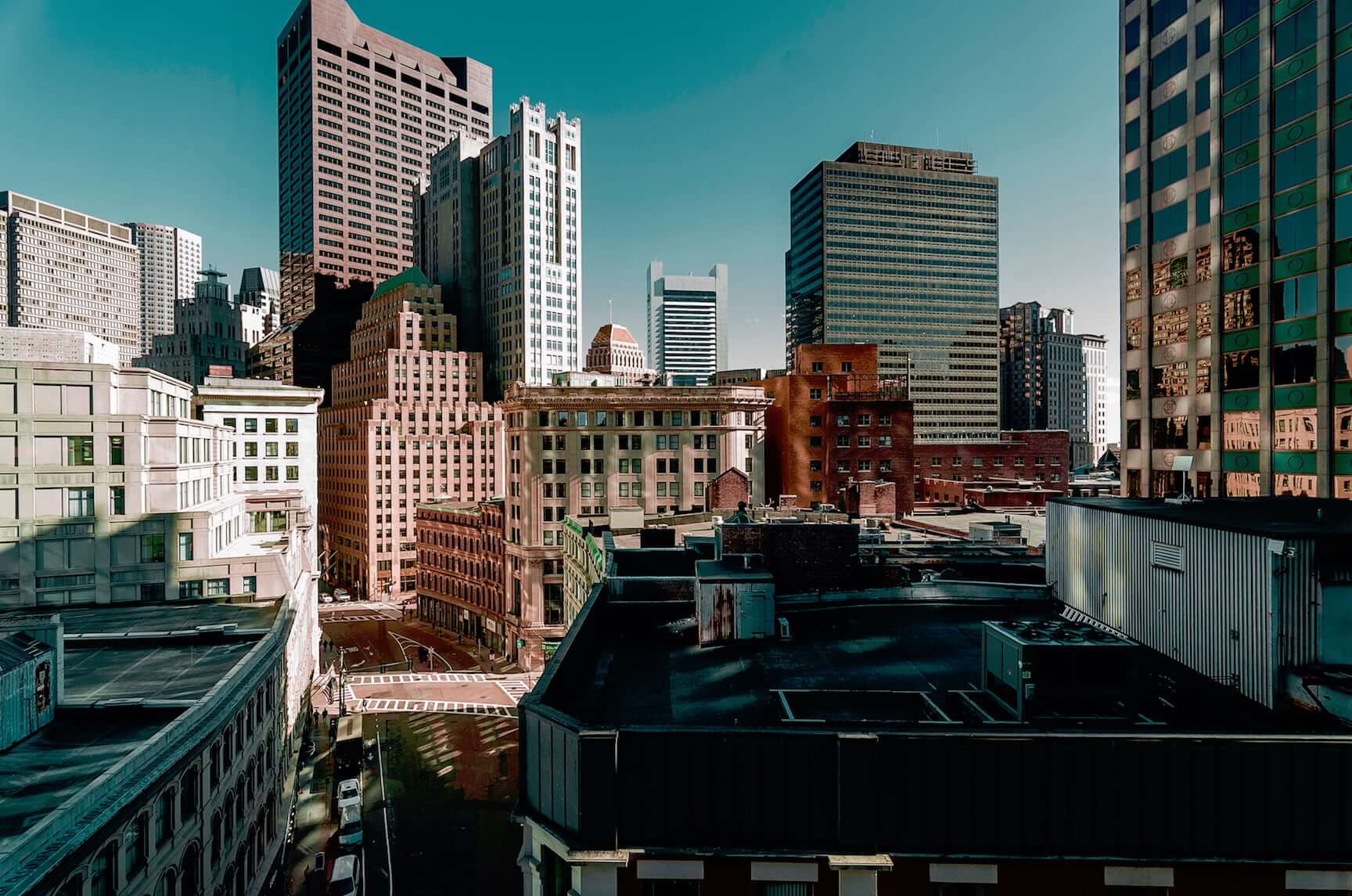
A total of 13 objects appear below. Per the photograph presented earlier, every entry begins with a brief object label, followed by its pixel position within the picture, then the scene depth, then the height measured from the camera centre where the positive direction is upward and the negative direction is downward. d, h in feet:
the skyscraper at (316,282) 625.00 +145.18
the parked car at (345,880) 123.75 -75.21
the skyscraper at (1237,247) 115.34 +35.25
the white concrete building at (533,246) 526.57 +148.45
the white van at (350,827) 143.84 -78.22
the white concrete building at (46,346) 147.43 +20.89
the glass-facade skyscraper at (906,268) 618.85 +153.23
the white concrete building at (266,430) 266.98 +6.11
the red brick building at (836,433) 316.81 +4.57
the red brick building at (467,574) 323.57 -63.84
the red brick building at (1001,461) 353.92 -9.03
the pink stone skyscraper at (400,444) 449.06 +0.31
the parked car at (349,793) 155.94 -77.04
